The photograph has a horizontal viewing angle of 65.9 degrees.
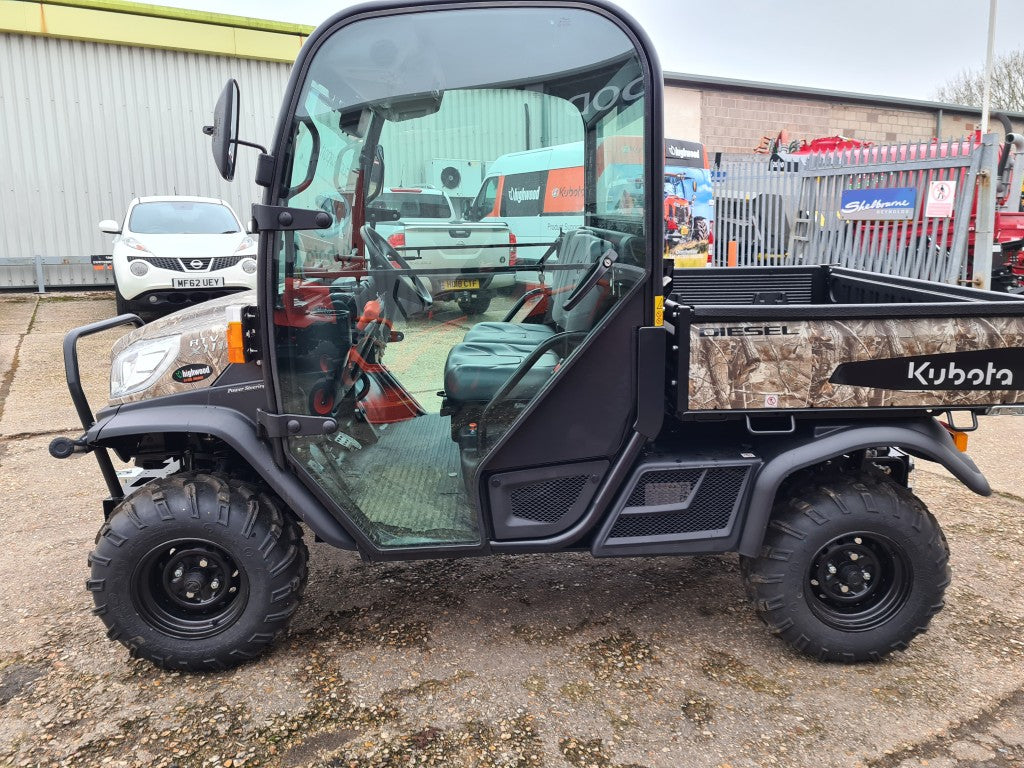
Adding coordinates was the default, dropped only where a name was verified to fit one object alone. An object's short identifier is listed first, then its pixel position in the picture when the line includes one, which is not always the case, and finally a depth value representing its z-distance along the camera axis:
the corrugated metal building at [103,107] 12.16
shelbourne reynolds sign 9.25
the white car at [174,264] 8.74
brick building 19.17
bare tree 23.12
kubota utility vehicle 2.47
